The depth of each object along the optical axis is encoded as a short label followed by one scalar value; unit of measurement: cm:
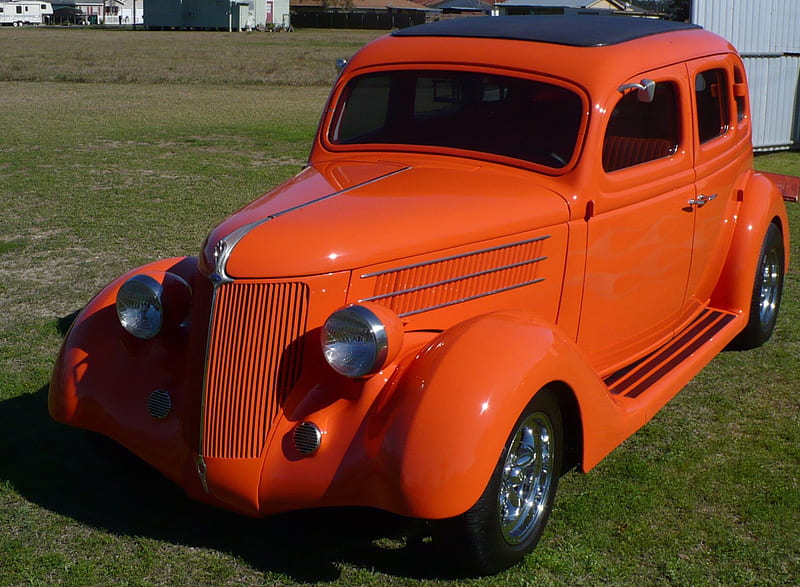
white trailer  8762
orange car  311
